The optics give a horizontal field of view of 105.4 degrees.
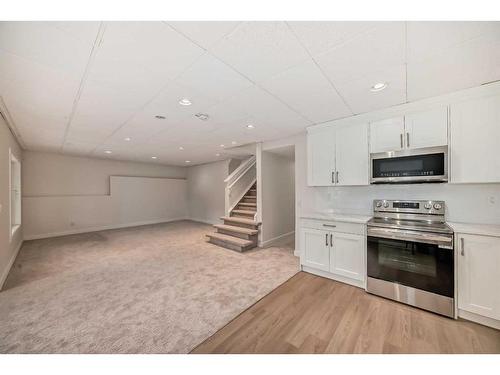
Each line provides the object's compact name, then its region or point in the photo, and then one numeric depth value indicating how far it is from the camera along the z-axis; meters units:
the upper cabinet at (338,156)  2.81
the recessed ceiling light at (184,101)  2.29
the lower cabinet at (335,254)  2.56
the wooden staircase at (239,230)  4.33
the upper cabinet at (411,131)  2.28
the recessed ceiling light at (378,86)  1.98
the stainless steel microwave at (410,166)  2.24
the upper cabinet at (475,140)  2.01
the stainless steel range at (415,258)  1.98
